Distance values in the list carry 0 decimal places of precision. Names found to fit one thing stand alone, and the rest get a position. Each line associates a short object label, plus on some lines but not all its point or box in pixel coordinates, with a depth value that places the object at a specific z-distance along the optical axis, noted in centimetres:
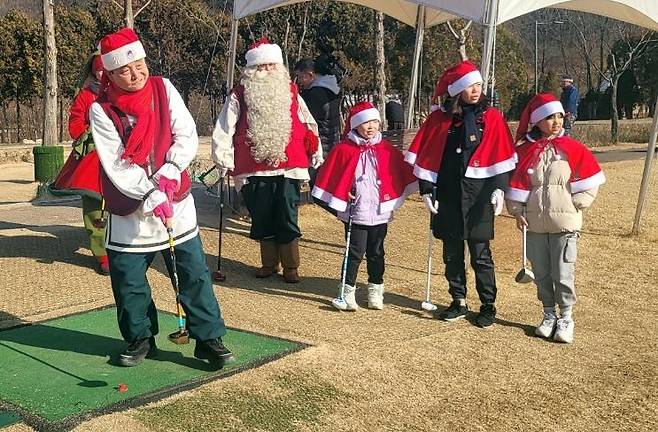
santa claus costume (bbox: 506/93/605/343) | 454
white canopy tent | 552
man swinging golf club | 368
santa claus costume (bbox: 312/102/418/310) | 511
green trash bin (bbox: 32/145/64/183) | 1375
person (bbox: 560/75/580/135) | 1368
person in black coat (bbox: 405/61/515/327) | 477
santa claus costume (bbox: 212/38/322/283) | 557
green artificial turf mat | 347
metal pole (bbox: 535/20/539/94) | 3344
